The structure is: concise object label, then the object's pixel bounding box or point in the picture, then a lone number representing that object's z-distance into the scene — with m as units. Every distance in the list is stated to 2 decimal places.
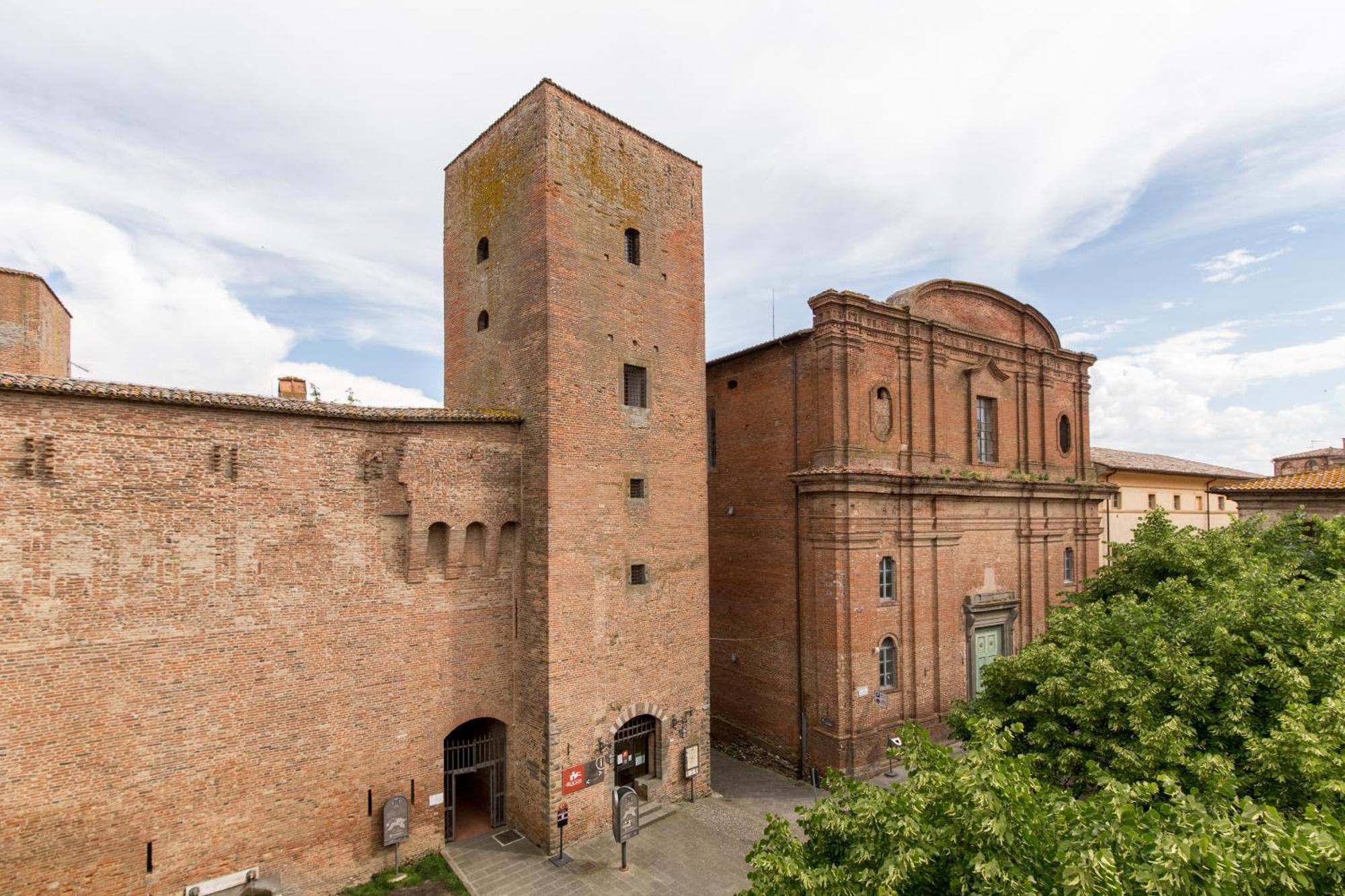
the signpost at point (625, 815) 13.91
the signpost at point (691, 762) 16.80
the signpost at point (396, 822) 13.62
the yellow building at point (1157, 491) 32.88
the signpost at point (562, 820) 14.20
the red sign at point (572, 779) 14.70
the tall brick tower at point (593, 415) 15.05
